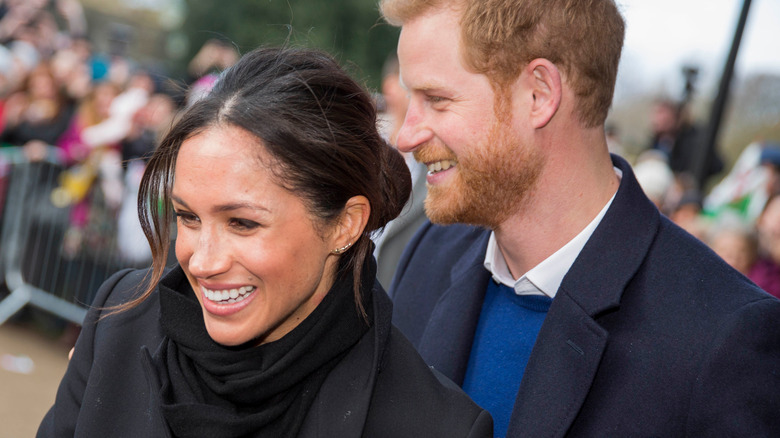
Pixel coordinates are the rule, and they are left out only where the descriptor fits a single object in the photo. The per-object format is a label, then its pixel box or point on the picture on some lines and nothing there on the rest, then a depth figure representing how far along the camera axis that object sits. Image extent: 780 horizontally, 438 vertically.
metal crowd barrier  6.71
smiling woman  2.20
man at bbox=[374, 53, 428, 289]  4.37
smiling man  2.20
